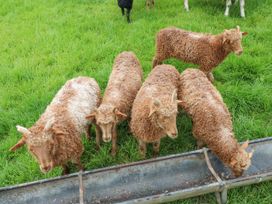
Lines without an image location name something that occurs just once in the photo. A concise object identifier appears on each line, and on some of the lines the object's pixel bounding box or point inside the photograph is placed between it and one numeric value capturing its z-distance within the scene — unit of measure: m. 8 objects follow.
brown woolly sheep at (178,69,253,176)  3.25
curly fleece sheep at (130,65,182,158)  3.29
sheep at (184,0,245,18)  6.25
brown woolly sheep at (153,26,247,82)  4.50
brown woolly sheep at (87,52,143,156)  3.44
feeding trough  3.38
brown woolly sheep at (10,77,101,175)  3.06
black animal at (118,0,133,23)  6.07
